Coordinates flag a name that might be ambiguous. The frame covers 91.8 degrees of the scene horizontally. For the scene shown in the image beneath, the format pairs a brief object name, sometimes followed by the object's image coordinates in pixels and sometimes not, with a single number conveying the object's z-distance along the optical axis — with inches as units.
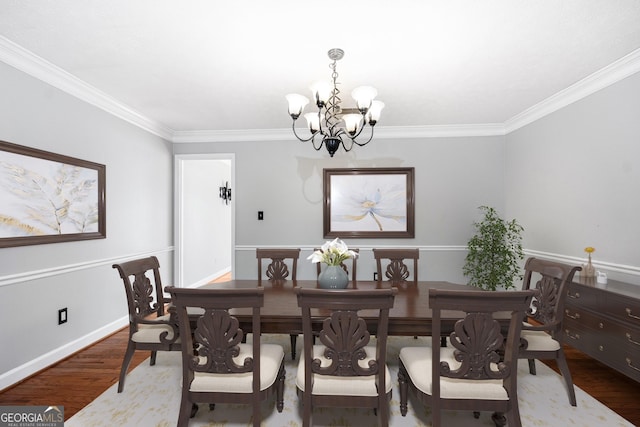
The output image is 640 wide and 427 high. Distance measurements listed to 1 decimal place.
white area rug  75.1
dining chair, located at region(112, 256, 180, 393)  84.1
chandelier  87.4
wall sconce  263.3
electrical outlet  108.6
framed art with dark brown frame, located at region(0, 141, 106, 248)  90.6
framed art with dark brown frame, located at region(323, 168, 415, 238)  171.6
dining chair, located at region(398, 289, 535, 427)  55.4
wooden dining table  69.2
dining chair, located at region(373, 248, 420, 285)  117.7
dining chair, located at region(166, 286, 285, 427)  59.8
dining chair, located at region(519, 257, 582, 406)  79.4
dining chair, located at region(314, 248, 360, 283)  102.6
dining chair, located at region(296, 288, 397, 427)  56.9
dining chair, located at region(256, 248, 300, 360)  120.2
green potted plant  145.3
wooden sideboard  82.6
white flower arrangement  92.7
